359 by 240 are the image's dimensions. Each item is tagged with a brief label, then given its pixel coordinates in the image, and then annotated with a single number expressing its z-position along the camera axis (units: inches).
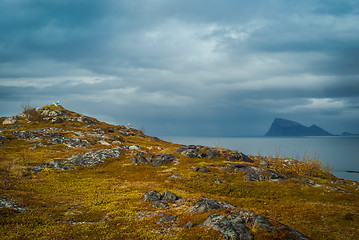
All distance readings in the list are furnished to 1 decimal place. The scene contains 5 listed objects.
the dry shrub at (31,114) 4940.9
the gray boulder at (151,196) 1237.1
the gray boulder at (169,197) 1242.1
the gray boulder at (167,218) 932.0
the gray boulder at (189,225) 859.5
